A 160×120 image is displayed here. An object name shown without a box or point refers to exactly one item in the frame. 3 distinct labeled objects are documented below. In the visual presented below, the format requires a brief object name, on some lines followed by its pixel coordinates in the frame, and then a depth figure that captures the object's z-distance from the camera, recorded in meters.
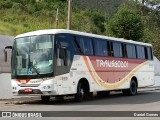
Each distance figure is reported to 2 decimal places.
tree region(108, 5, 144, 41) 45.25
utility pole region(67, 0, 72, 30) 27.22
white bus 18.50
